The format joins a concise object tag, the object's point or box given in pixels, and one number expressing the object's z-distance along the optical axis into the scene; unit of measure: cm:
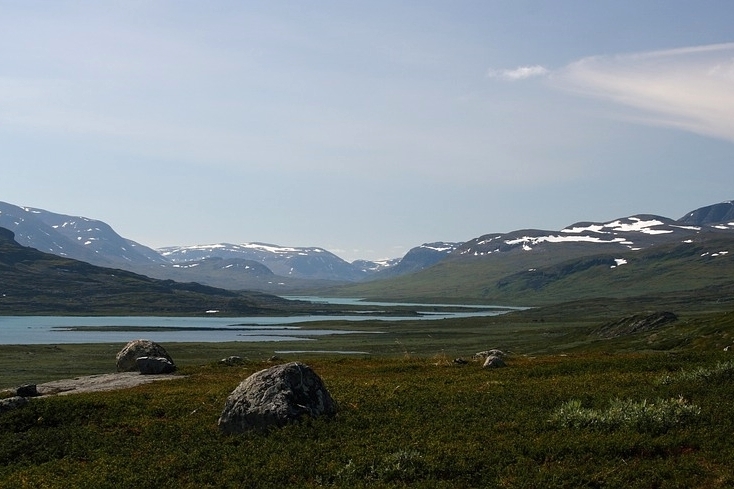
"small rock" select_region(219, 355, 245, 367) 4927
